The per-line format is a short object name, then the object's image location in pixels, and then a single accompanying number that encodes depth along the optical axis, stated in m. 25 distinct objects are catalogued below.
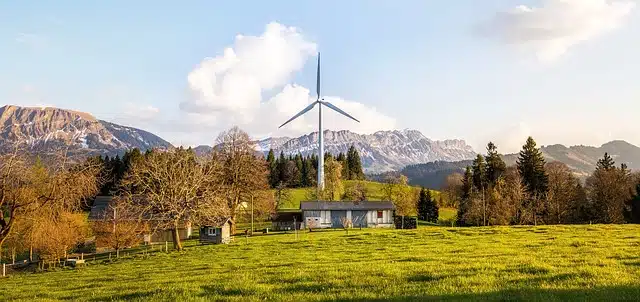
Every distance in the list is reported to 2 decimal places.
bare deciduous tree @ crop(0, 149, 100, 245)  29.75
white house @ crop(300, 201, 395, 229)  91.19
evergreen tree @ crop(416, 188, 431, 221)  123.62
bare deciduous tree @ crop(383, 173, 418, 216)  106.44
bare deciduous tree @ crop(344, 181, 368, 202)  121.00
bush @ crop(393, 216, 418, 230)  81.70
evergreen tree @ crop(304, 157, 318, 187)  166.32
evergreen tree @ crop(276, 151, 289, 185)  160.25
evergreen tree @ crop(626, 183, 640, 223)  83.56
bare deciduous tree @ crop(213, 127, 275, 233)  69.62
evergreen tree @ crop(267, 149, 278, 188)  155.82
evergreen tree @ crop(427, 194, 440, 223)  119.80
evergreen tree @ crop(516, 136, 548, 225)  93.25
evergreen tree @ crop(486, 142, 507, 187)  104.38
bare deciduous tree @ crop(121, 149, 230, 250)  52.31
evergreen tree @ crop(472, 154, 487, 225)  106.10
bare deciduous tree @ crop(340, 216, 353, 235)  89.75
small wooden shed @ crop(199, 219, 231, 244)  64.16
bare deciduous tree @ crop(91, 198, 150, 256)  61.34
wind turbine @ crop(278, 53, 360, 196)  107.88
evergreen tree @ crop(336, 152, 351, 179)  174.35
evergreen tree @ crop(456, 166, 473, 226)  96.10
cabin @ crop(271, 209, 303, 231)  87.12
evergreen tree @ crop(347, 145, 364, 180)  182.50
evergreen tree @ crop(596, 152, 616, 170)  100.61
